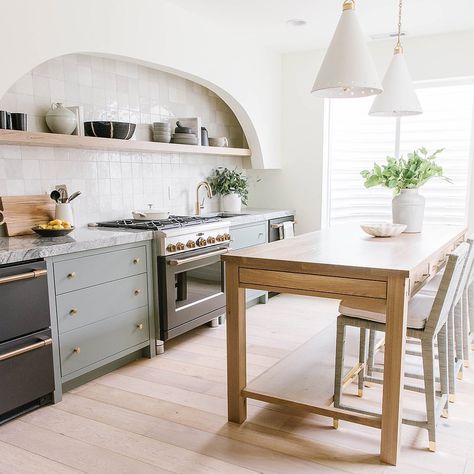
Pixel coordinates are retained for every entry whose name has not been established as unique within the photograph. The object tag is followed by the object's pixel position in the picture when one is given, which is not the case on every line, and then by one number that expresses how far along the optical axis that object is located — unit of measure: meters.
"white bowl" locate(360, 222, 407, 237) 2.92
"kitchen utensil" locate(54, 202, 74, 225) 3.08
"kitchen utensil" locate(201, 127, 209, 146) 4.31
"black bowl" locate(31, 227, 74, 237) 2.80
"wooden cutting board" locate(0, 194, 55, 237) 2.87
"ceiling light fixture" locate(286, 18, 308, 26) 3.96
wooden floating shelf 2.71
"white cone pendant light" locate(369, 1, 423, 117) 2.89
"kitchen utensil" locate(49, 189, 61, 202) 3.11
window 4.42
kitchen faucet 4.47
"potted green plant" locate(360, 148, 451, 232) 3.14
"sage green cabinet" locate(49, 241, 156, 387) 2.64
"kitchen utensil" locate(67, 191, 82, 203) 3.13
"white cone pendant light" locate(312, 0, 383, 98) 2.26
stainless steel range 3.27
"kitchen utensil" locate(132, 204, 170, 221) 3.71
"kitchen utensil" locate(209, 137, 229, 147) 4.52
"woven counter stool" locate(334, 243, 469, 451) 2.10
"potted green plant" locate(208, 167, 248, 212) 4.70
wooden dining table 1.98
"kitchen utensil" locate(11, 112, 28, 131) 2.84
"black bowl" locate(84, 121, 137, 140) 3.31
